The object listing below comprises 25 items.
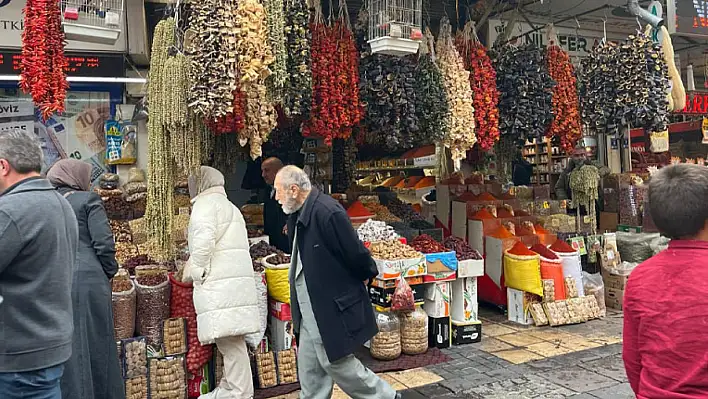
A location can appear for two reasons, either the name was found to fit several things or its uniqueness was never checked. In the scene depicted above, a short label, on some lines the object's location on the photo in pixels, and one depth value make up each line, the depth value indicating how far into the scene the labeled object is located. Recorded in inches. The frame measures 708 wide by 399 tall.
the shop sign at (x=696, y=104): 312.8
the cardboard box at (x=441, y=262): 206.4
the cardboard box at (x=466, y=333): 214.4
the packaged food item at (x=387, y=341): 193.3
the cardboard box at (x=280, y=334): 180.5
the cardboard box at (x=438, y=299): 208.4
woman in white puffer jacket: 153.5
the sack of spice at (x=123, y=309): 159.8
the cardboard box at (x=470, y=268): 215.5
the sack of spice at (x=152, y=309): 165.3
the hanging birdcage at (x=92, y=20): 151.1
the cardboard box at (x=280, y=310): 179.0
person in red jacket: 66.4
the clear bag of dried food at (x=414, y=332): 198.5
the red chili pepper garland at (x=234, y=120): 153.3
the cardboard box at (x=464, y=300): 217.2
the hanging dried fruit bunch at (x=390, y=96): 184.9
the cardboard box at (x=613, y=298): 262.7
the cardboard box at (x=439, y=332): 209.5
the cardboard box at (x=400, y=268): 198.2
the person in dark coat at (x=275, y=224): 240.8
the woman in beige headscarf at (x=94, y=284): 131.6
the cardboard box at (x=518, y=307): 237.9
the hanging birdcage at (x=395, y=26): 177.9
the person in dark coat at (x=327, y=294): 132.2
